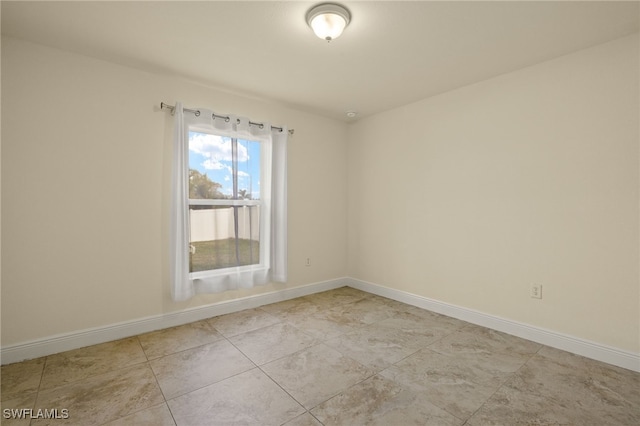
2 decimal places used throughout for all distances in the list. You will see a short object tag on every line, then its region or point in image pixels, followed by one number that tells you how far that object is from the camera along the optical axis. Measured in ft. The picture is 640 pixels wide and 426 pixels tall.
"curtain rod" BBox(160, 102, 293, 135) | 9.20
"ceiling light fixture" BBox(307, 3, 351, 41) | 6.16
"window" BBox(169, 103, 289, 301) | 9.39
